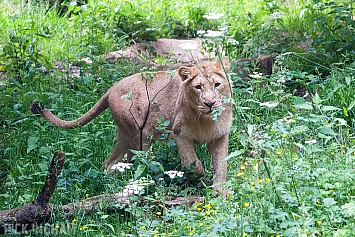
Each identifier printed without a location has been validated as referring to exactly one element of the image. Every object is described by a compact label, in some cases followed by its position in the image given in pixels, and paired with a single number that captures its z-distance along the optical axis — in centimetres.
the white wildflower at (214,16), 872
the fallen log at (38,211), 984
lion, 1182
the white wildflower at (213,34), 838
